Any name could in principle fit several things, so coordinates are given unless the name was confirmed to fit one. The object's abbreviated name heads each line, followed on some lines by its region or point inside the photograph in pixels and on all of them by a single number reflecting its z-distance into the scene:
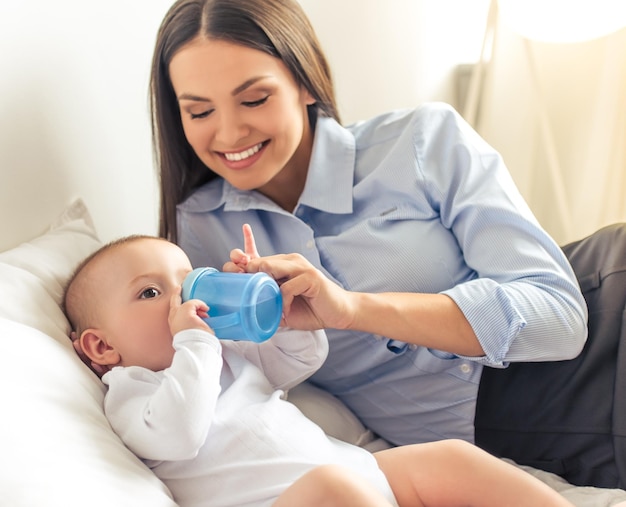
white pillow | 0.83
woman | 1.22
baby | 0.96
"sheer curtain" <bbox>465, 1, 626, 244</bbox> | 2.21
